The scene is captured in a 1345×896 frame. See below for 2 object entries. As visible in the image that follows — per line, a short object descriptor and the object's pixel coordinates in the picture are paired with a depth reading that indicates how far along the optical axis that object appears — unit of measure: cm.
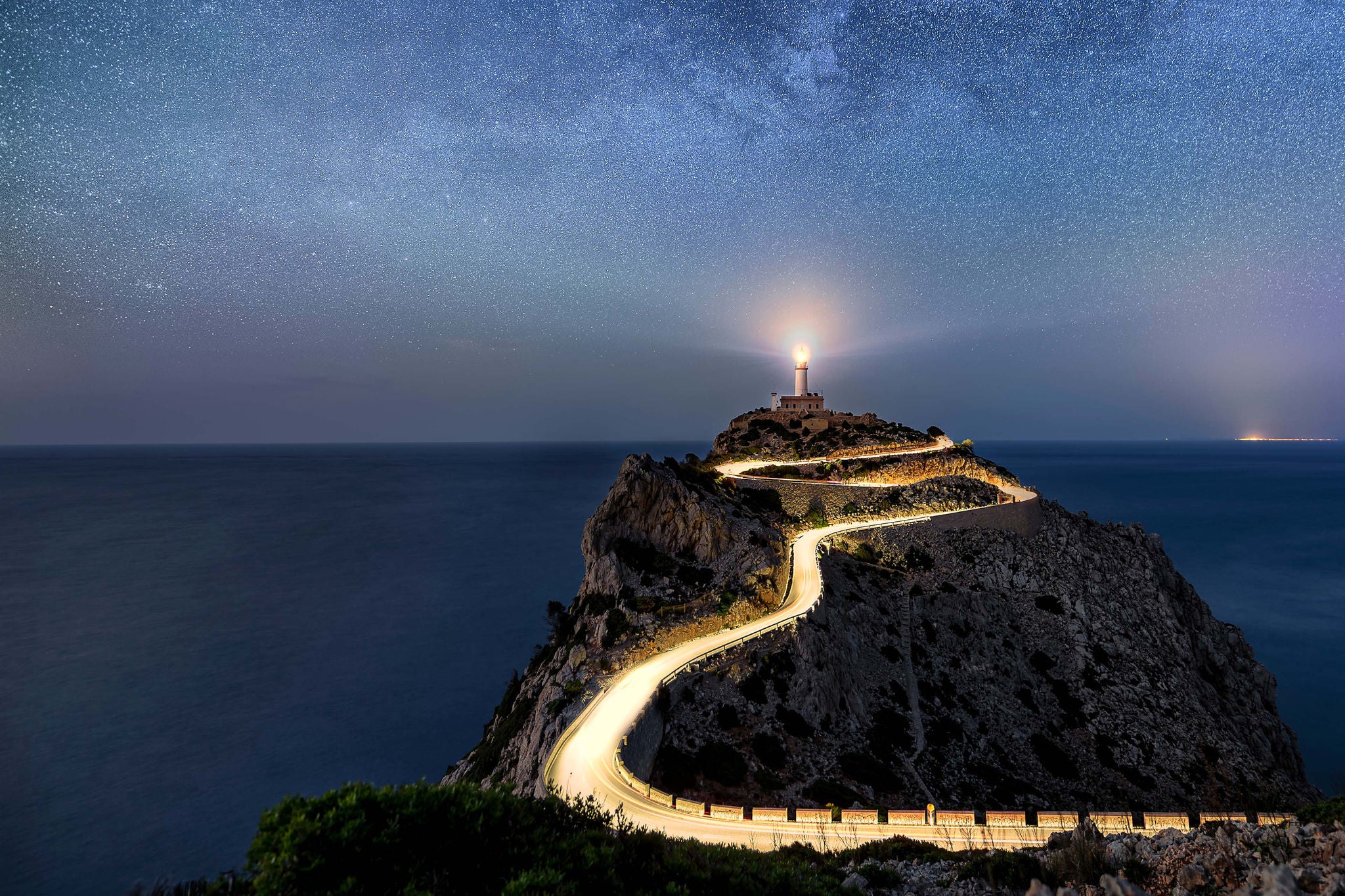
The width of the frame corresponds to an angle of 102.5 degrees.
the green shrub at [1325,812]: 1471
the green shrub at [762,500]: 5778
